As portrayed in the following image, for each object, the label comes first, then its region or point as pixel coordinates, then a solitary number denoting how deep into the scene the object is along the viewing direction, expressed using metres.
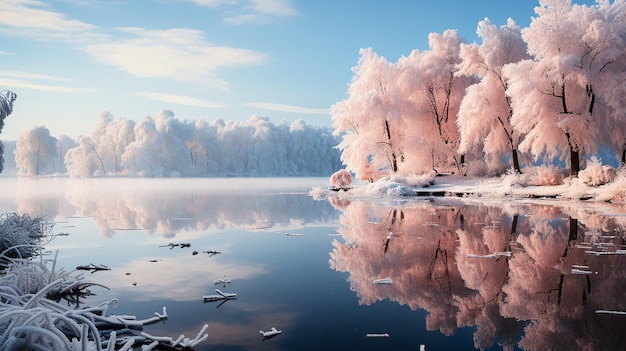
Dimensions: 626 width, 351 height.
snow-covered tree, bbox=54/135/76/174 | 102.50
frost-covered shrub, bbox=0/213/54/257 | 8.41
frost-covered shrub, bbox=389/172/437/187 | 31.59
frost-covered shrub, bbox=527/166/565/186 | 26.67
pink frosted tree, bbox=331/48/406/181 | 35.75
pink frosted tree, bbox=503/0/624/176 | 25.19
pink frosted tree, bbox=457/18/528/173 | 31.38
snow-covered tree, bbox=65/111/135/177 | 76.12
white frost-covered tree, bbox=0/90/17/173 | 10.48
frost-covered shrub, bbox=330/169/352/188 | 37.25
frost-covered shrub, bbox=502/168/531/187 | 27.23
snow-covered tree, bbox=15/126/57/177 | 75.19
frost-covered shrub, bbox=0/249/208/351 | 3.05
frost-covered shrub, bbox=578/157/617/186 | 23.45
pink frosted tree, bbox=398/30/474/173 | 36.31
